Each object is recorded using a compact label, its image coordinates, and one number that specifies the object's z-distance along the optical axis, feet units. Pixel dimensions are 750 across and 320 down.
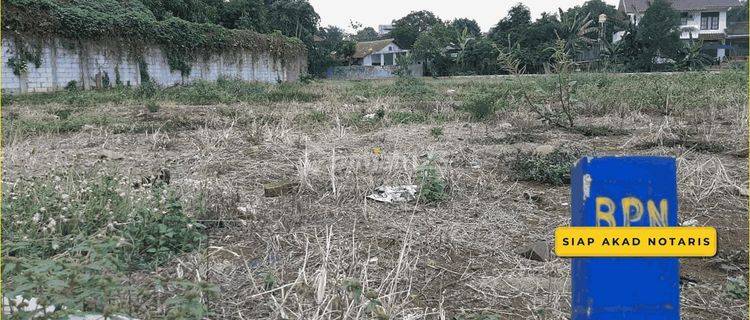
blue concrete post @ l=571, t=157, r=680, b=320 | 3.28
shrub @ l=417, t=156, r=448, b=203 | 11.09
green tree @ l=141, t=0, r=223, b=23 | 75.36
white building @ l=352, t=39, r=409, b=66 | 162.30
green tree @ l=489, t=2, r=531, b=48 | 118.35
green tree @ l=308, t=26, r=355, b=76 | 123.54
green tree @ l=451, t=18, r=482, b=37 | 181.66
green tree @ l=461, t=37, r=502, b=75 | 109.29
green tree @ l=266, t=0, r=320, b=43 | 119.24
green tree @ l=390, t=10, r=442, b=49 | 170.91
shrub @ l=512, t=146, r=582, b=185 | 13.03
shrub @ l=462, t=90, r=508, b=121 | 24.00
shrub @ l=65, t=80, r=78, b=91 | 51.79
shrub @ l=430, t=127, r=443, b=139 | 20.03
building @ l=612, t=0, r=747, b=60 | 135.44
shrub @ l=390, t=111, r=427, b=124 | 25.11
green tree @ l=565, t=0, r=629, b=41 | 126.07
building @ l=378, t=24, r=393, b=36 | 283.51
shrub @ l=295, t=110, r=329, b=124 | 24.34
